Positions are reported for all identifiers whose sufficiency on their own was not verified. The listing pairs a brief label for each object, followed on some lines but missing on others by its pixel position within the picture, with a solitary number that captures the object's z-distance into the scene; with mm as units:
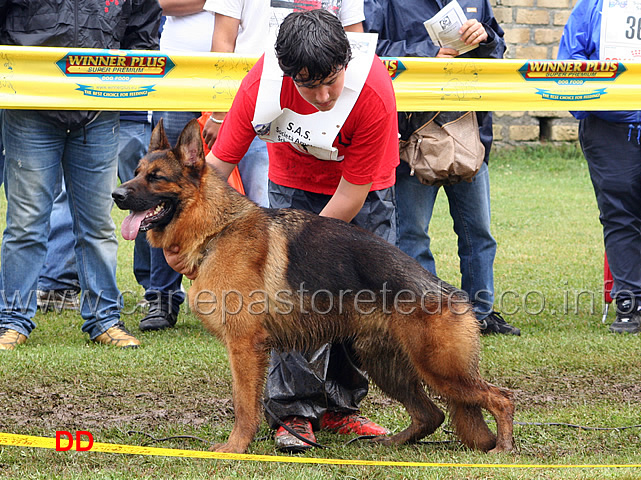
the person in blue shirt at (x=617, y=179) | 11680
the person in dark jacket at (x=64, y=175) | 9945
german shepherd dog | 6910
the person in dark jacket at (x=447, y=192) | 11297
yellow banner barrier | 10516
